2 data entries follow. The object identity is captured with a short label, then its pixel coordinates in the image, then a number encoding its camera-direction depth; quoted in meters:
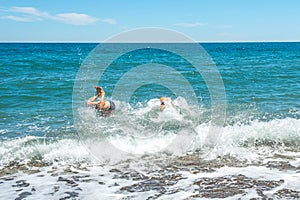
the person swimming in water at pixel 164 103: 13.34
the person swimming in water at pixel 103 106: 10.95
